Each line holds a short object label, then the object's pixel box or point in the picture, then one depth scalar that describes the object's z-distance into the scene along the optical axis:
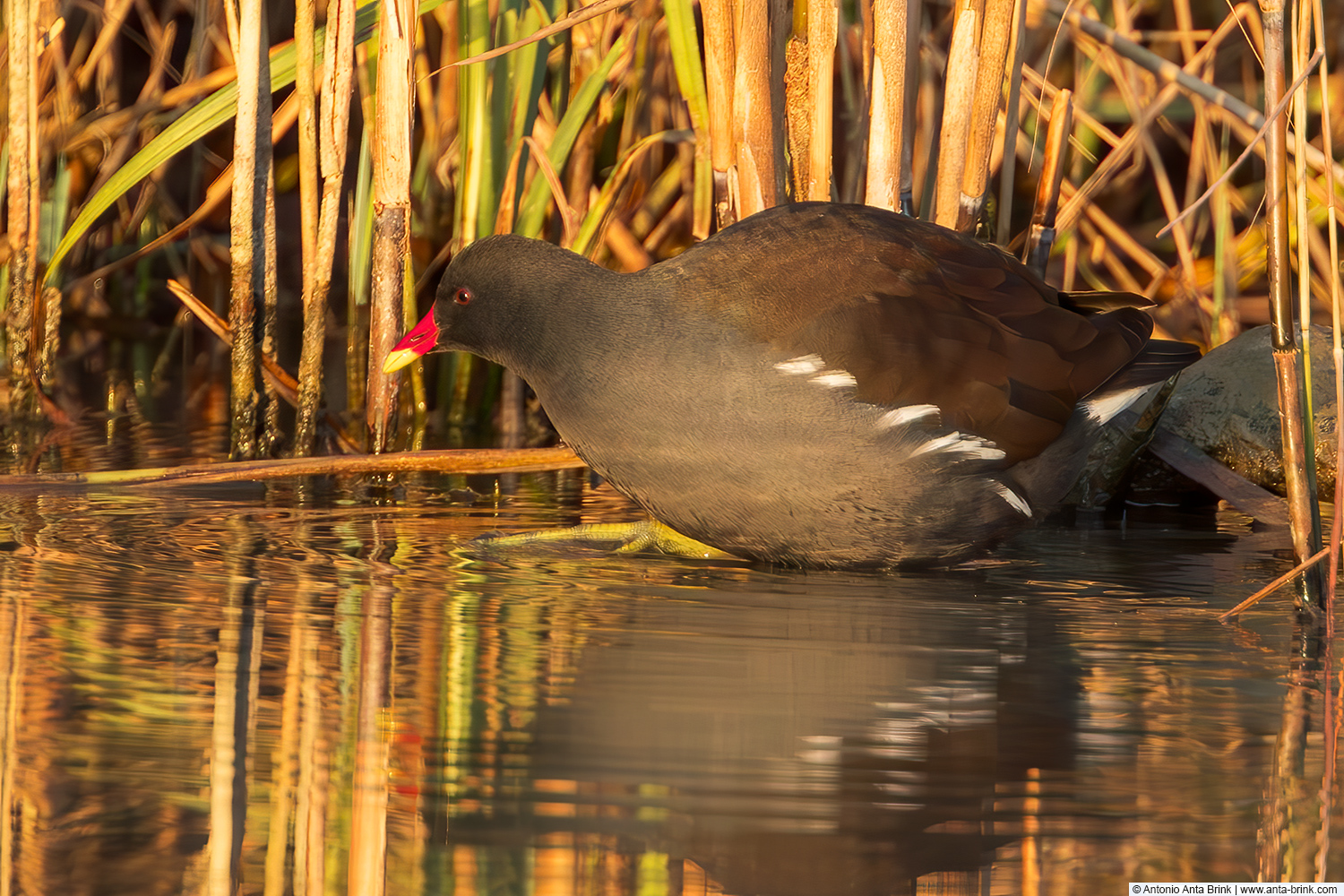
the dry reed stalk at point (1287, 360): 6.23
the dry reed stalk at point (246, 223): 8.87
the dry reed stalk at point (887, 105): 8.30
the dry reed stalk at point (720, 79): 8.30
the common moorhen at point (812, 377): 6.93
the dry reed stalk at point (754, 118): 8.23
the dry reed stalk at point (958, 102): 8.46
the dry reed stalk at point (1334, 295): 5.83
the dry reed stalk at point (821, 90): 8.36
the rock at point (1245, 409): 9.26
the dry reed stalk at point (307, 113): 8.97
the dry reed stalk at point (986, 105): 8.43
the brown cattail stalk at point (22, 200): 9.64
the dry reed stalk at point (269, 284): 9.16
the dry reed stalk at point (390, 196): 8.61
